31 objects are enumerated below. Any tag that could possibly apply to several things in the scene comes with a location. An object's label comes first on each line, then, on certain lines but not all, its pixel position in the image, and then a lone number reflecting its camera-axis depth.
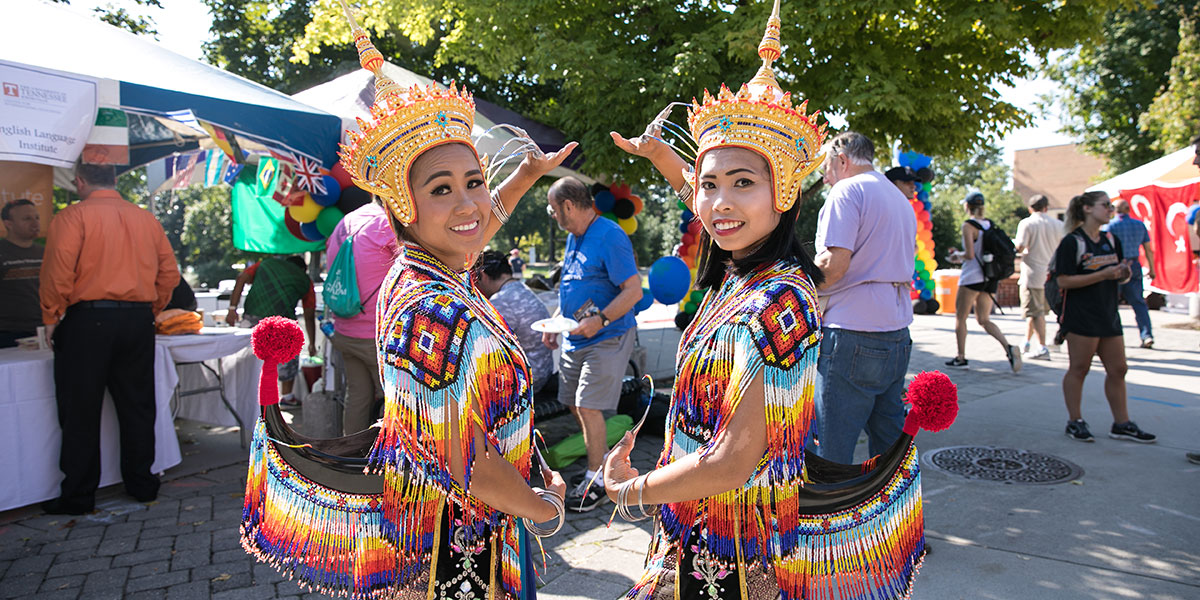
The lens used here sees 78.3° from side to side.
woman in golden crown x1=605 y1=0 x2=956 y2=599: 1.59
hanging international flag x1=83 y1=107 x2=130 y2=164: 4.58
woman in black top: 5.22
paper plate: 4.25
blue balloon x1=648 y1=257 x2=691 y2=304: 5.60
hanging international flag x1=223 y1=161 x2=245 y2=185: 8.16
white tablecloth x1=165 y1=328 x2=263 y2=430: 5.18
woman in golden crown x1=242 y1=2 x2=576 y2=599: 1.61
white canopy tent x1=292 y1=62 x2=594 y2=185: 6.82
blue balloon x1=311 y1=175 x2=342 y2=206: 6.45
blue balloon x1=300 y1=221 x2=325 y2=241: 6.94
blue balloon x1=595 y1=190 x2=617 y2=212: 8.68
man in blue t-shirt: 4.41
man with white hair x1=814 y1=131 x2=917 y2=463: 3.38
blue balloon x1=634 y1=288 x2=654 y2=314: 5.43
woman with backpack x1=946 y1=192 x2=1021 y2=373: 8.27
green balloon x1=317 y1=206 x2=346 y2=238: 6.68
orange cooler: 15.19
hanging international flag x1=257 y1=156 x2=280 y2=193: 7.29
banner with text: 4.02
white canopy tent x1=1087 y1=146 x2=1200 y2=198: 11.93
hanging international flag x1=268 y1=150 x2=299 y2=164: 5.71
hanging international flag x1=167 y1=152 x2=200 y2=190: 9.07
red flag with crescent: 12.49
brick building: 40.50
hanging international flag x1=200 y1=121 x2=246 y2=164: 5.38
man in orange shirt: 4.45
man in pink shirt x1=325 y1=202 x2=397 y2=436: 4.51
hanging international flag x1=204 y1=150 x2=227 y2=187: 8.97
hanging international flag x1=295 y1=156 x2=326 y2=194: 5.99
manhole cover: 4.83
